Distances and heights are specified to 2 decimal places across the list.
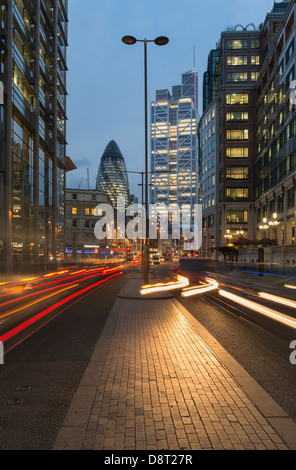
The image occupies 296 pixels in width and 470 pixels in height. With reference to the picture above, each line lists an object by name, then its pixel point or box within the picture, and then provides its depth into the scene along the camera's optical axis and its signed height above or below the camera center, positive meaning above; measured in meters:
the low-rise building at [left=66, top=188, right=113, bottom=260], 94.19 +6.31
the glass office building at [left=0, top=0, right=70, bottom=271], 33.28 +15.03
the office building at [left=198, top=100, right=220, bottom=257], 79.81 +18.12
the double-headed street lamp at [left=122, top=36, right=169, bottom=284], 18.34 +6.57
